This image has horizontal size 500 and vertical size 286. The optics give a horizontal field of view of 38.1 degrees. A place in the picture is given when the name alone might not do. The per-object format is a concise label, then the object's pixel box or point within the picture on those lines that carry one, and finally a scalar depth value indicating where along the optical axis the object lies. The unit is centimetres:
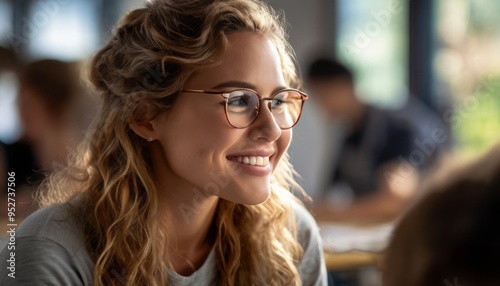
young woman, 135
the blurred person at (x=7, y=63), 373
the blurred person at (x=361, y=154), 348
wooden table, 267
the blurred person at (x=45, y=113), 315
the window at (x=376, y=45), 517
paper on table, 276
